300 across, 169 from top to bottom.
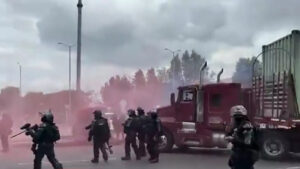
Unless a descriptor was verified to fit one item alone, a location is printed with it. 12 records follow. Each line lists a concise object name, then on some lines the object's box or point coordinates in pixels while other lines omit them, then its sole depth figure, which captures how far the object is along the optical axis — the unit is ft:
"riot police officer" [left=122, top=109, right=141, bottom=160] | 50.57
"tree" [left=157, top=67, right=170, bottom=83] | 282.36
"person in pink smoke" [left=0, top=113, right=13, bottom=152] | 61.67
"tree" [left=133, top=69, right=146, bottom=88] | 211.41
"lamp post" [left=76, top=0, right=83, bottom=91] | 76.33
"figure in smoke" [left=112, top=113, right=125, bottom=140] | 79.28
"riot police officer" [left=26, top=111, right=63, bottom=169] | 34.30
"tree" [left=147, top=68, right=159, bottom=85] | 228.18
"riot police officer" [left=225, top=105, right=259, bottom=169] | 23.86
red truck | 49.93
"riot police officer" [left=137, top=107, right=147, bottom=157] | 50.49
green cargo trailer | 48.91
